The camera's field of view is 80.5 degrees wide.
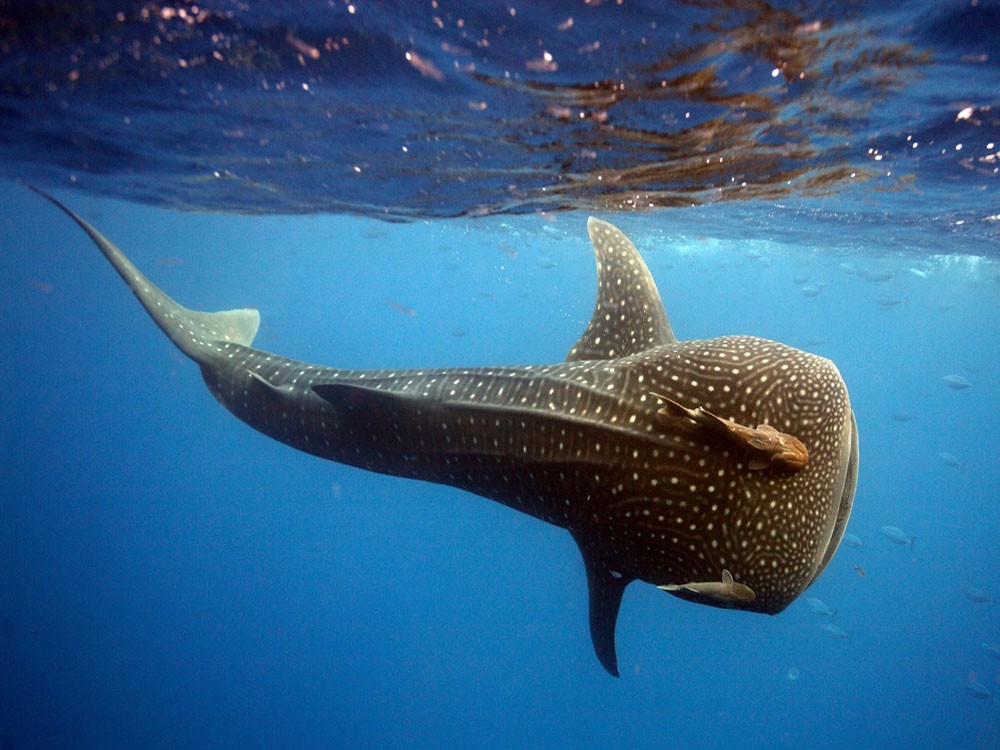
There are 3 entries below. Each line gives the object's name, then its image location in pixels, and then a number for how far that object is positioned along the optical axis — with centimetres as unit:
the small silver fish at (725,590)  268
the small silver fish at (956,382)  1845
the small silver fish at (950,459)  1952
